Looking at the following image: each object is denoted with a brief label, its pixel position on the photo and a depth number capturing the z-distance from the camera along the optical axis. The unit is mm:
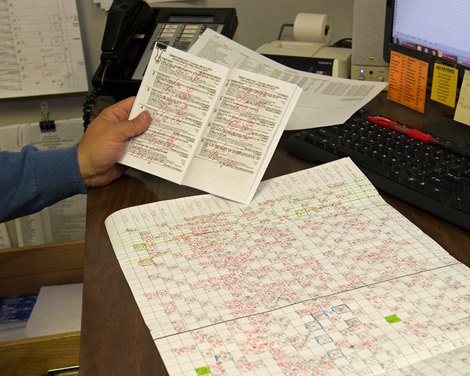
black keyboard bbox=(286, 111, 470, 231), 843
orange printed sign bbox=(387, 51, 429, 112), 1148
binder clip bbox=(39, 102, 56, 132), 1617
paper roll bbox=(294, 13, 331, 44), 1427
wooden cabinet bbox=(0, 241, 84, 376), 1381
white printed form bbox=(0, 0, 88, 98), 1493
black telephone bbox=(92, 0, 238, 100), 1261
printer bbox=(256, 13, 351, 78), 1316
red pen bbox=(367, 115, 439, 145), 985
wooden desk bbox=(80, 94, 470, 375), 627
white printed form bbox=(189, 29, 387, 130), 1122
